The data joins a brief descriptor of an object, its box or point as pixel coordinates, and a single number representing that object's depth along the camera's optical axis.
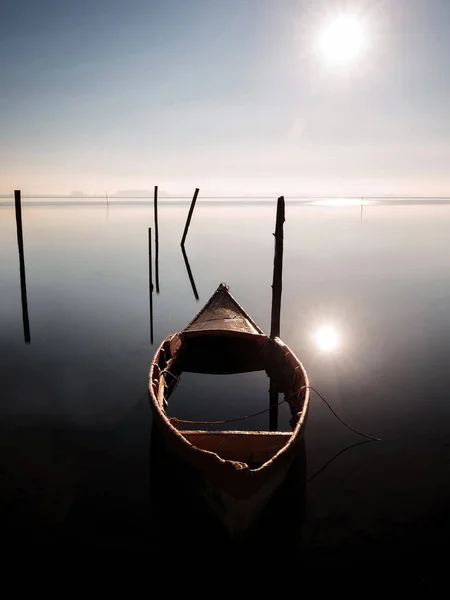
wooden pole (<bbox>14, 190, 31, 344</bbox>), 18.77
